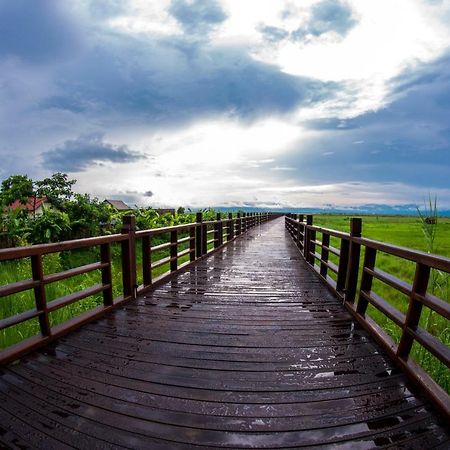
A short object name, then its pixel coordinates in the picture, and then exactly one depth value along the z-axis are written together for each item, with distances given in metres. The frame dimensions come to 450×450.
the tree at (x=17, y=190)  17.42
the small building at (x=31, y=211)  13.64
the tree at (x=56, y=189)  16.29
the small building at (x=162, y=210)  24.91
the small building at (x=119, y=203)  59.42
